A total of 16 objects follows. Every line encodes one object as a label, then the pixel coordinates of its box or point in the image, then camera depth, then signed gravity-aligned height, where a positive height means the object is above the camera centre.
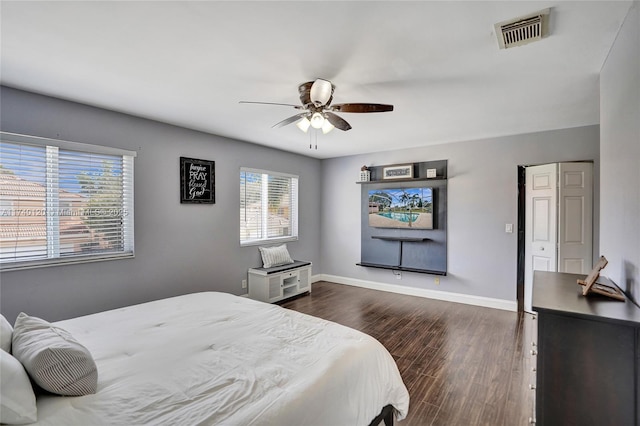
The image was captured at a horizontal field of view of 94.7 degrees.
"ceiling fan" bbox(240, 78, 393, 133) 2.35 +0.89
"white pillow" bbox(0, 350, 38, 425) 1.03 -0.68
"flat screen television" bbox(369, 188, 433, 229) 4.96 +0.06
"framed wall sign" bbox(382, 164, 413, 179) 5.09 +0.71
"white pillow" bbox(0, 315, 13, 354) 1.38 -0.61
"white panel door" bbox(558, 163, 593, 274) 3.76 -0.06
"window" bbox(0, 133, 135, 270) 2.63 +0.08
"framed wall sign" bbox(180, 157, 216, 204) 3.87 +0.40
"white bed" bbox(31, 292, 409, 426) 1.20 -0.81
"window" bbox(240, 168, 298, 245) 4.79 +0.08
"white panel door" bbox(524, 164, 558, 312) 3.89 -0.13
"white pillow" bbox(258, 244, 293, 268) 4.84 -0.76
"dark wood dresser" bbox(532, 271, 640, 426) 1.24 -0.67
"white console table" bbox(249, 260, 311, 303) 4.50 -1.14
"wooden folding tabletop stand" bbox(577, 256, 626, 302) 1.49 -0.41
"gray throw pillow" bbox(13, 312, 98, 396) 1.23 -0.66
